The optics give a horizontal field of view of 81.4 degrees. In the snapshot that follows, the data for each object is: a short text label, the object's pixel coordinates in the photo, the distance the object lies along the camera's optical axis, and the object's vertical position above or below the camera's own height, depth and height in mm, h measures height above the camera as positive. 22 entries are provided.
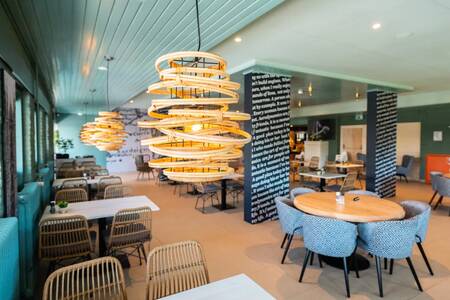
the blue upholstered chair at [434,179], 5602 -785
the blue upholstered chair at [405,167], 9010 -844
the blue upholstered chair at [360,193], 4062 -789
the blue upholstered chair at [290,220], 3232 -976
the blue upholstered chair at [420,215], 2912 -879
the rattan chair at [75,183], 5291 -890
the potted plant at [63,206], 3318 -854
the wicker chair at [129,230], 2973 -1071
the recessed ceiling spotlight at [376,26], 3128 +1415
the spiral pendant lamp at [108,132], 4305 +157
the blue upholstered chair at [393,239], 2641 -983
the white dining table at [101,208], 3154 -881
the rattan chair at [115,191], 4466 -874
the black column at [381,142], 6750 +17
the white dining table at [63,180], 5306 -891
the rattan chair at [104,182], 5277 -873
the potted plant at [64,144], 12539 -178
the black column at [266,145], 4859 -62
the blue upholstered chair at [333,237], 2656 -973
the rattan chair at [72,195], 4219 -893
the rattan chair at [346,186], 5788 -980
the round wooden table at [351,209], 2861 -785
